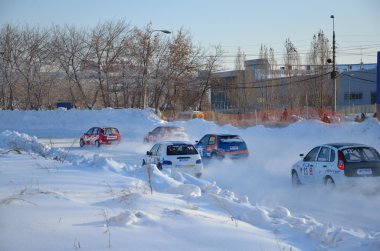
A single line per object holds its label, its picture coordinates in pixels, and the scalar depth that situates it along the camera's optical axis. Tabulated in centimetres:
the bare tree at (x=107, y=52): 5550
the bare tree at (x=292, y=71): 5847
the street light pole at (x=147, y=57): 5209
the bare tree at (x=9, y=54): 5681
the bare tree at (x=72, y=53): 5641
